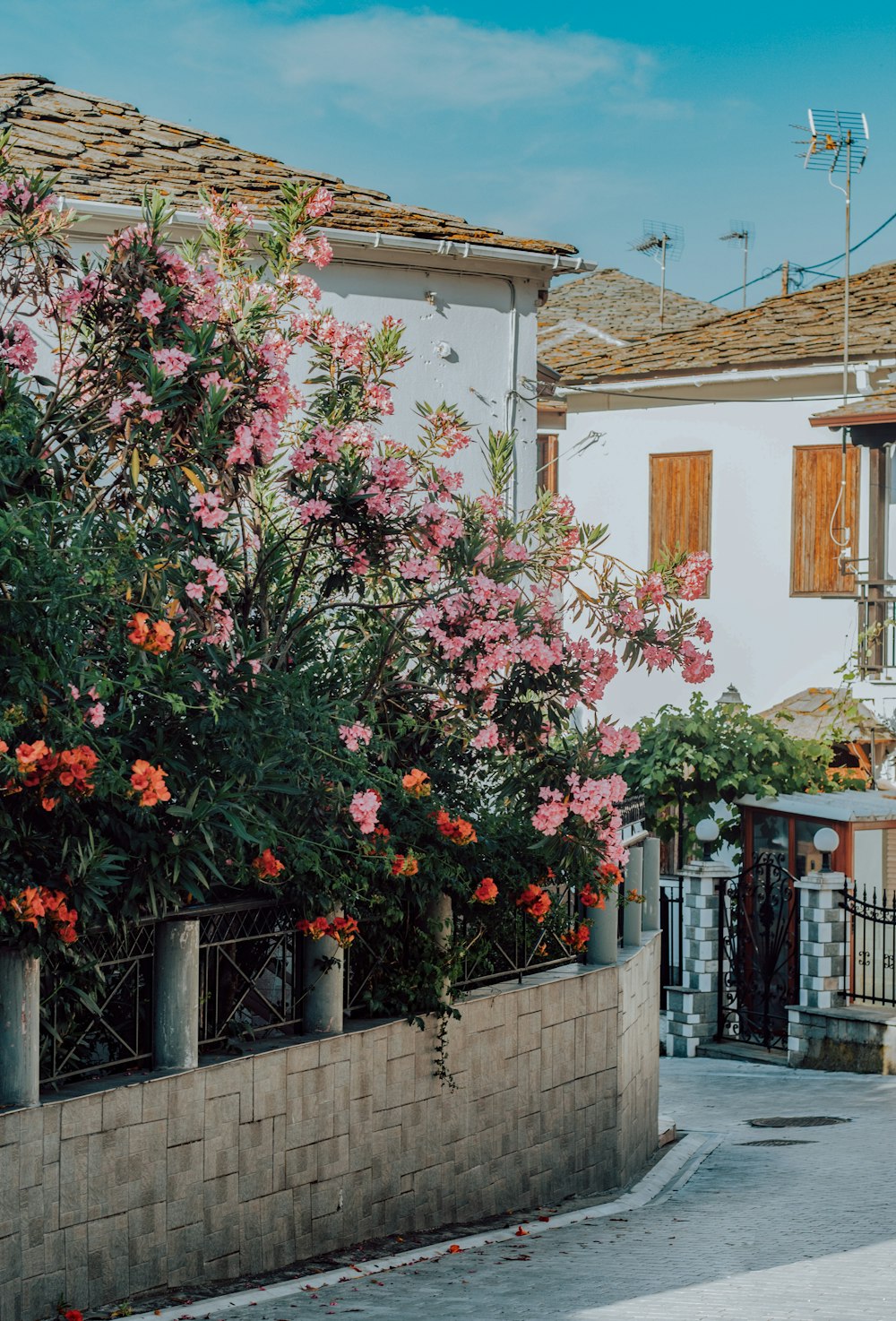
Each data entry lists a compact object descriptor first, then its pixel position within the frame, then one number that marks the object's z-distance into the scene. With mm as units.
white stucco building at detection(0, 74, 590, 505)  15102
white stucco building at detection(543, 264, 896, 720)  24594
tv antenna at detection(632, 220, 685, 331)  34625
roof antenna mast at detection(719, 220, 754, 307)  37781
